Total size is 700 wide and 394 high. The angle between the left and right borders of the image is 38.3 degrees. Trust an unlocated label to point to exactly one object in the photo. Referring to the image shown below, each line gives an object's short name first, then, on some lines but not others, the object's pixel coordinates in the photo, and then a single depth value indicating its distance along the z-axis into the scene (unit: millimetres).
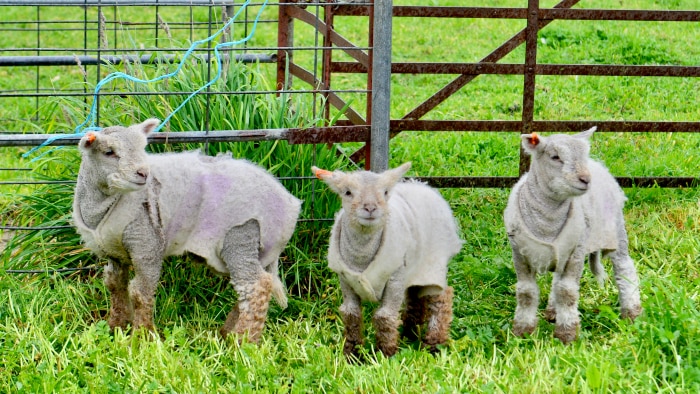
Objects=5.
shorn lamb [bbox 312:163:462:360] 5375
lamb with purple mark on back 5508
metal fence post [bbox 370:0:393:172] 6316
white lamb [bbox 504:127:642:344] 5531
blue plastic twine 5996
